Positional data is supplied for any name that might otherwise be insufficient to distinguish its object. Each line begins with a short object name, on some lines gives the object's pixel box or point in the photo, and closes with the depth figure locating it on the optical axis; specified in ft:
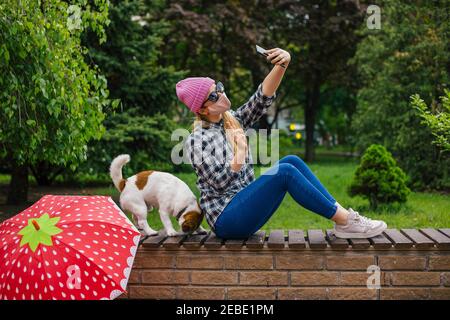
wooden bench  12.08
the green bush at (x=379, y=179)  27.27
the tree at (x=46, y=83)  16.46
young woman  12.32
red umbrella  9.73
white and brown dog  13.50
